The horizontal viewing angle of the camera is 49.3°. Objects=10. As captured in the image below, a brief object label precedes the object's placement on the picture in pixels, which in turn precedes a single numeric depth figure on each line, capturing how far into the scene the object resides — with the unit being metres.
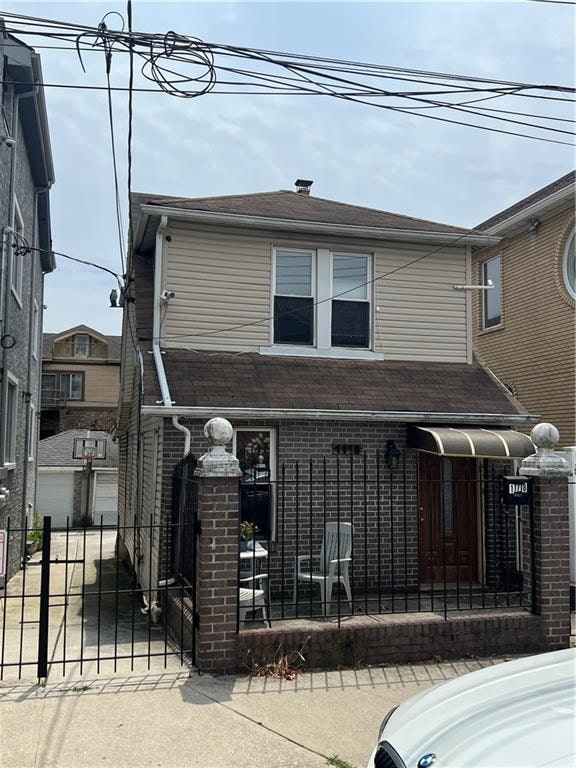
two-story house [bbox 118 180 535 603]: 7.98
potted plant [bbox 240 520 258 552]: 6.97
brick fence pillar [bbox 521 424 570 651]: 6.07
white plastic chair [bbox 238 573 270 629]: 6.05
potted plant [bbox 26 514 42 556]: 14.06
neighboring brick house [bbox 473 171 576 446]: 11.32
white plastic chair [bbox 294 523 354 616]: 6.96
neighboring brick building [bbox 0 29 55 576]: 9.30
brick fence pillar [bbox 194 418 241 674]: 5.29
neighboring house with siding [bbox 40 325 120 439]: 32.12
